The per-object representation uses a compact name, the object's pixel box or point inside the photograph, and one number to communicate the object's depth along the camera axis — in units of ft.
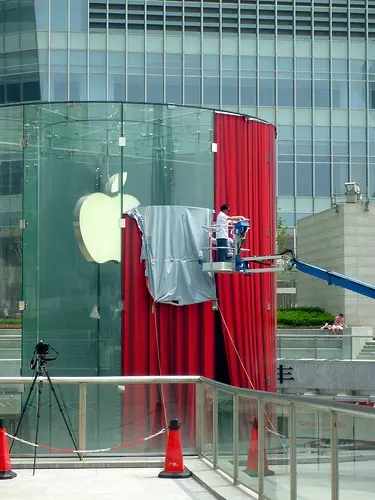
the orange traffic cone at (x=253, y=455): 37.81
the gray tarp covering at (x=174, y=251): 55.52
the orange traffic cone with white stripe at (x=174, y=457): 45.09
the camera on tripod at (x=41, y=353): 49.06
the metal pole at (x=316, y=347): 101.09
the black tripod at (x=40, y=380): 49.06
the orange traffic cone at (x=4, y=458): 45.27
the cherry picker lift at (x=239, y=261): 55.11
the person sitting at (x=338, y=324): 117.20
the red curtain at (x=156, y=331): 55.11
